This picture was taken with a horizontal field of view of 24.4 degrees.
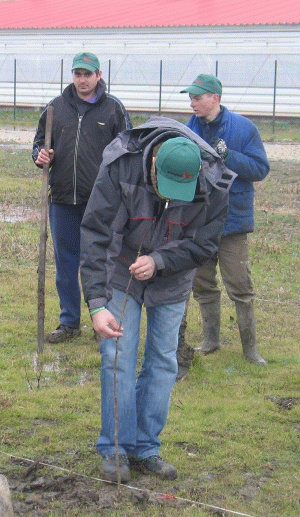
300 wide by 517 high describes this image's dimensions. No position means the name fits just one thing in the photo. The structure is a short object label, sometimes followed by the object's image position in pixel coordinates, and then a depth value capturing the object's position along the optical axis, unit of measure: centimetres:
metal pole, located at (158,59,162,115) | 2750
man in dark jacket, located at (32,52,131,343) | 541
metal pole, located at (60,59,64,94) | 2902
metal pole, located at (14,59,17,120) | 2973
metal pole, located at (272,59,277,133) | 2558
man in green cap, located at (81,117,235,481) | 325
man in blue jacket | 504
